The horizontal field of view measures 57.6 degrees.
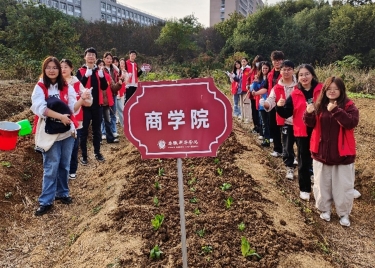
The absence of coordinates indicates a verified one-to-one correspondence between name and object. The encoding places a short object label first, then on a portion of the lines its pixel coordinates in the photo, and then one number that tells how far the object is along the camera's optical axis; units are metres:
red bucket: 5.06
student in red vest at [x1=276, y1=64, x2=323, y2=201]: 4.21
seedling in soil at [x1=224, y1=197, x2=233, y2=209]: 3.59
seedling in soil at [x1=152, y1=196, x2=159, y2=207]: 3.67
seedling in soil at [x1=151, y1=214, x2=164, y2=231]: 3.10
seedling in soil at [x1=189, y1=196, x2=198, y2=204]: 3.76
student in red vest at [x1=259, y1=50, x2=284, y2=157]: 5.82
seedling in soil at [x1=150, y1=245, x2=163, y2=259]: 2.70
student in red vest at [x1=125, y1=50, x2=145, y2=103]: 8.39
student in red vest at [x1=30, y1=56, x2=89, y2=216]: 3.90
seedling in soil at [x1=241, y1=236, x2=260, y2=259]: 2.68
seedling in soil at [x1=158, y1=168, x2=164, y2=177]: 4.61
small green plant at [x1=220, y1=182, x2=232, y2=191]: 4.07
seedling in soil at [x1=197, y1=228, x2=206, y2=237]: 3.01
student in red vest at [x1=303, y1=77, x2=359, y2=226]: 3.66
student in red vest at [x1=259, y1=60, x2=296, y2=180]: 4.84
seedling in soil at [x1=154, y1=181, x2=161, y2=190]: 4.14
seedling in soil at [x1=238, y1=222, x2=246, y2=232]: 3.08
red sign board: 2.13
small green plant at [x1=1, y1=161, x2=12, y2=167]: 4.98
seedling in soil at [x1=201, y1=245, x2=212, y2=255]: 2.74
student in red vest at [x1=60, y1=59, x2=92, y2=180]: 4.66
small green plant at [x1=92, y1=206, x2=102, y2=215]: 3.98
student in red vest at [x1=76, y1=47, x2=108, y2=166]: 5.65
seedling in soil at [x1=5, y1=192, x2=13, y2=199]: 4.42
